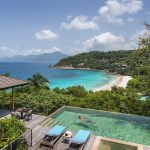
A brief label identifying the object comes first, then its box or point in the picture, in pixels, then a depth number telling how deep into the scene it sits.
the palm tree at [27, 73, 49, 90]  23.67
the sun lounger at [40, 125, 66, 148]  7.79
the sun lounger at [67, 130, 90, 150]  7.77
